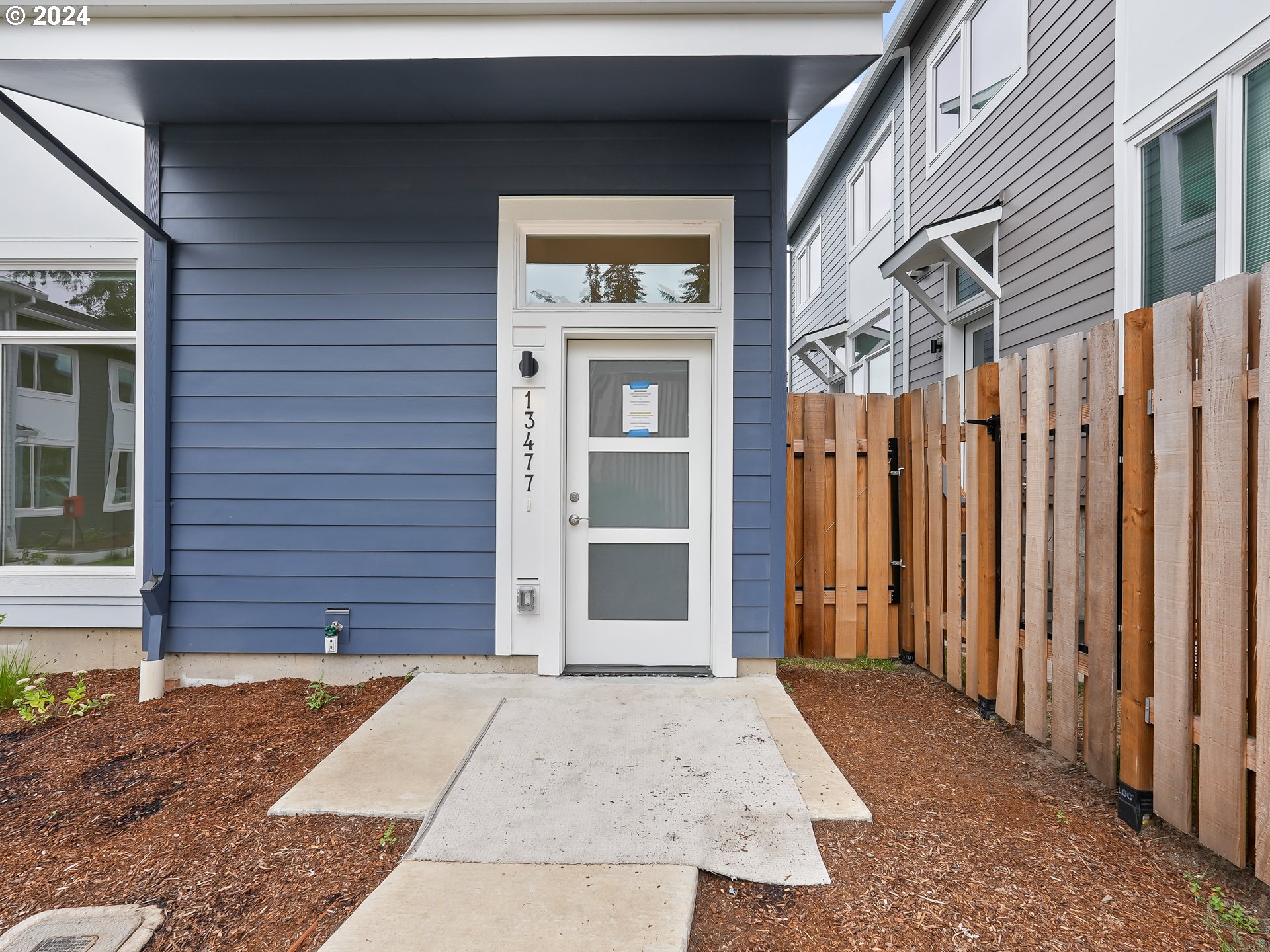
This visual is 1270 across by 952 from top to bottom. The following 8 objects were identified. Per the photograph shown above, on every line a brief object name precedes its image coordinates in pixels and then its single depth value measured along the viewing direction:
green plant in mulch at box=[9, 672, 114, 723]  3.18
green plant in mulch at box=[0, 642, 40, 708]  3.33
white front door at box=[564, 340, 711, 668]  3.62
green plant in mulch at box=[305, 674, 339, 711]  3.24
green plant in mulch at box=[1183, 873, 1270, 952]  1.60
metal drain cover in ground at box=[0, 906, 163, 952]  1.66
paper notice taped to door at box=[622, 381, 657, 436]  3.63
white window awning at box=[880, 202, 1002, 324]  4.76
